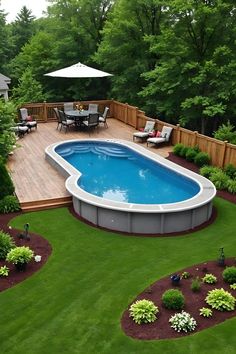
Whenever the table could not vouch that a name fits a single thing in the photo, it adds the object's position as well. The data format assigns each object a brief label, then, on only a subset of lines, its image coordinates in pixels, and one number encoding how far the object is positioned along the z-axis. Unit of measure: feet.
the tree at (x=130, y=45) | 80.07
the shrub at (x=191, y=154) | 53.67
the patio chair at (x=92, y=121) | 68.95
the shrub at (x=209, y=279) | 26.61
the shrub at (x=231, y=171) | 47.44
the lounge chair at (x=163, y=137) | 61.16
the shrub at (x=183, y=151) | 55.49
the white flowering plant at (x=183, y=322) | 22.04
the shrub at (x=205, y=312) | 23.20
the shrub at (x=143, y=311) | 22.95
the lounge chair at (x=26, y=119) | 70.69
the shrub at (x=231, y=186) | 44.86
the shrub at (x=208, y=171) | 48.52
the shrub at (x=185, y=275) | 27.50
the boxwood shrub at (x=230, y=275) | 26.48
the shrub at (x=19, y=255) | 28.68
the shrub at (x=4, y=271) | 28.30
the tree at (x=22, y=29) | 152.35
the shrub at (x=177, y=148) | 56.39
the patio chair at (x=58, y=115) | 70.79
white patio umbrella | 69.21
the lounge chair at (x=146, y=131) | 64.20
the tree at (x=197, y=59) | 62.74
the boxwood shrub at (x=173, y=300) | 23.67
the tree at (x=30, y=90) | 96.37
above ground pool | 35.60
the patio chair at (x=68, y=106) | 76.93
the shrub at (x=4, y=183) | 40.27
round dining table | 70.69
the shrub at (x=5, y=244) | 30.35
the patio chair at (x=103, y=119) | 73.37
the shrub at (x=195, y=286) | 25.64
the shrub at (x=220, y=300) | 23.82
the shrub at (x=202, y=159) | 51.80
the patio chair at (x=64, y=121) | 70.28
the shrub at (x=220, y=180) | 46.01
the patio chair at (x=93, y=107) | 78.13
